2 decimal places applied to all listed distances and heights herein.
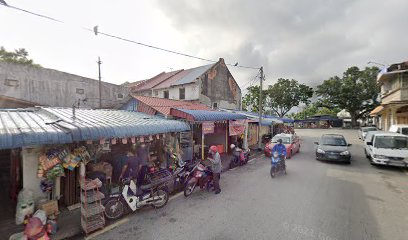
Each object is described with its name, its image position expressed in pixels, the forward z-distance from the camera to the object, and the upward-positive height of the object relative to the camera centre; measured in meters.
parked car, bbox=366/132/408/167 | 9.55 -1.68
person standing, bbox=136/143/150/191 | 8.53 -1.74
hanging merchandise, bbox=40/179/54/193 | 5.66 -2.14
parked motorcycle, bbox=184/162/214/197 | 6.95 -2.42
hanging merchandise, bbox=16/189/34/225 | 4.99 -2.47
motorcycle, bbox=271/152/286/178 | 9.02 -2.27
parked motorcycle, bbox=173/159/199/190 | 7.37 -2.31
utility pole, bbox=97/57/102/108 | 21.94 +3.11
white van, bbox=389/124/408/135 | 13.47 -0.79
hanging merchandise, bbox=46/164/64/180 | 5.15 -1.57
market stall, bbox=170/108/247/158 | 10.15 -0.70
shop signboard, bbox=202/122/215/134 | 11.59 -0.64
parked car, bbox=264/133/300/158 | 13.05 -1.93
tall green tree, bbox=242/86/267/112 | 45.22 +4.61
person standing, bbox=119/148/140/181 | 7.40 -2.06
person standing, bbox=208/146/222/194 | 7.21 -1.94
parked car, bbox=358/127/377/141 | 22.96 -1.63
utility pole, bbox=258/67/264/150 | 16.54 +3.30
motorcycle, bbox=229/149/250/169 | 10.98 -2.49
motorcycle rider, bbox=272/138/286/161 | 9.17 -1.61
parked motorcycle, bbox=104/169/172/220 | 5.40 -2.50
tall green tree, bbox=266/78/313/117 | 45.09 +6.02
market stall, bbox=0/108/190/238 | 4.75 -1.06
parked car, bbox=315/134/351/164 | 10.89 -1.90
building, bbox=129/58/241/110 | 22.42 +4.08
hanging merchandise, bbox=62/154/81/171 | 5.33 -1.32
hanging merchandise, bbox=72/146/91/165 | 5.66 -1.15
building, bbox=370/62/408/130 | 14.93 +2.09
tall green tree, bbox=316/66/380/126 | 39.19 +5.93
